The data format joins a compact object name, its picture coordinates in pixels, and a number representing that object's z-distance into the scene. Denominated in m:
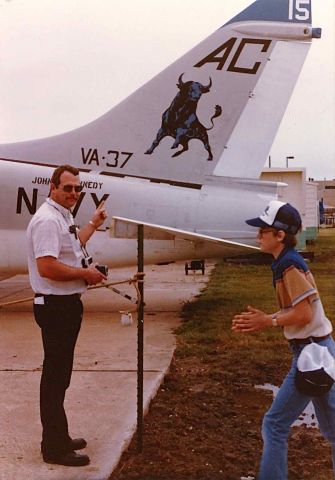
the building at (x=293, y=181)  22.31
